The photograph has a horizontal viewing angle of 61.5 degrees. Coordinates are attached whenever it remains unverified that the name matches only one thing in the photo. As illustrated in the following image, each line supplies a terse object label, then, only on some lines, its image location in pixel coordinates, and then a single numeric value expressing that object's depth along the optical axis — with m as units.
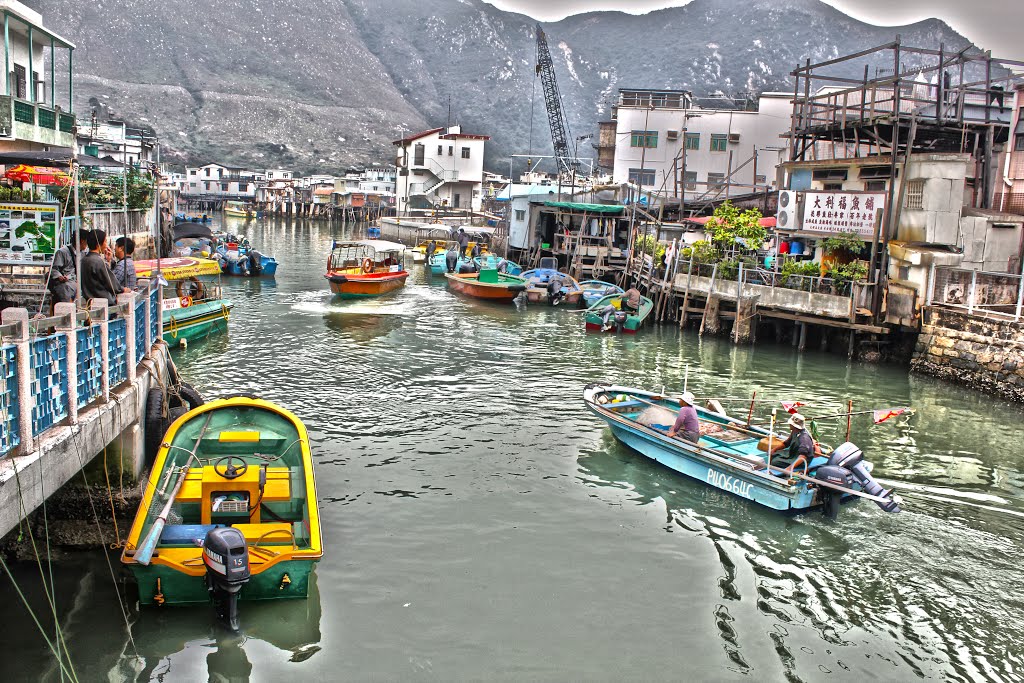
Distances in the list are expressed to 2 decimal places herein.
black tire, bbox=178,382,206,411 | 15.20
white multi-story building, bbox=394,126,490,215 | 103.25
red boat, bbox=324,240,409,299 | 39.28
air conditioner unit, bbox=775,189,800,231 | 33.19
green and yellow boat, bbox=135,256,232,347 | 26.67
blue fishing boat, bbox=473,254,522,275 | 47.41
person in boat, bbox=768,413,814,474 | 14.63
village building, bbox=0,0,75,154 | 26.73
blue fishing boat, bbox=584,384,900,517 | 14.11
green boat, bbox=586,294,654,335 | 33.78
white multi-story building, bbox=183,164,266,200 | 121.38
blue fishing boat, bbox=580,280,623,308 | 40.59
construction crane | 89.19
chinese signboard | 29.89
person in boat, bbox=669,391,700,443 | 16.14
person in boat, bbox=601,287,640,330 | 33.78
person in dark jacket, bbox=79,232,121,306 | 13.09
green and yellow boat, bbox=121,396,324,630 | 9.98
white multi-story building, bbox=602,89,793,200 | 63.12
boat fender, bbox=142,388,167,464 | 13.45
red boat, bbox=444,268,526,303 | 41.12
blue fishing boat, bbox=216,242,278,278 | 47.16
